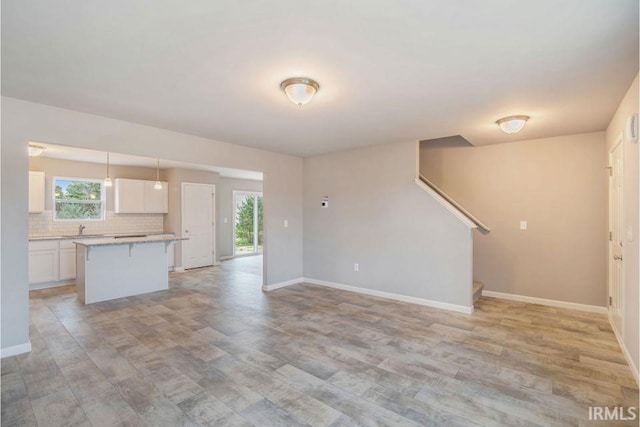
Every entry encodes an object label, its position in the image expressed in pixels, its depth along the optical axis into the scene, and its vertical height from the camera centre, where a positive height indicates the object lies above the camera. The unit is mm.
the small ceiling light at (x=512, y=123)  3500 +1033
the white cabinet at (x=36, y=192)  5609 +427
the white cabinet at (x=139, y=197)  6746 +410
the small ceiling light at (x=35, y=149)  4666 +1025
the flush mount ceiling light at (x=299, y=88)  2520 +1042
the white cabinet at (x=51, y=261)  5480 -842
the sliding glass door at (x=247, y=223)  9523 -279
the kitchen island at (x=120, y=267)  4695 -863
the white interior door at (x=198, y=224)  7457 -253
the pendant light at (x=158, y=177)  6489 +895
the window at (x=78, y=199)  6207 +333
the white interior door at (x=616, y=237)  3215 -282
